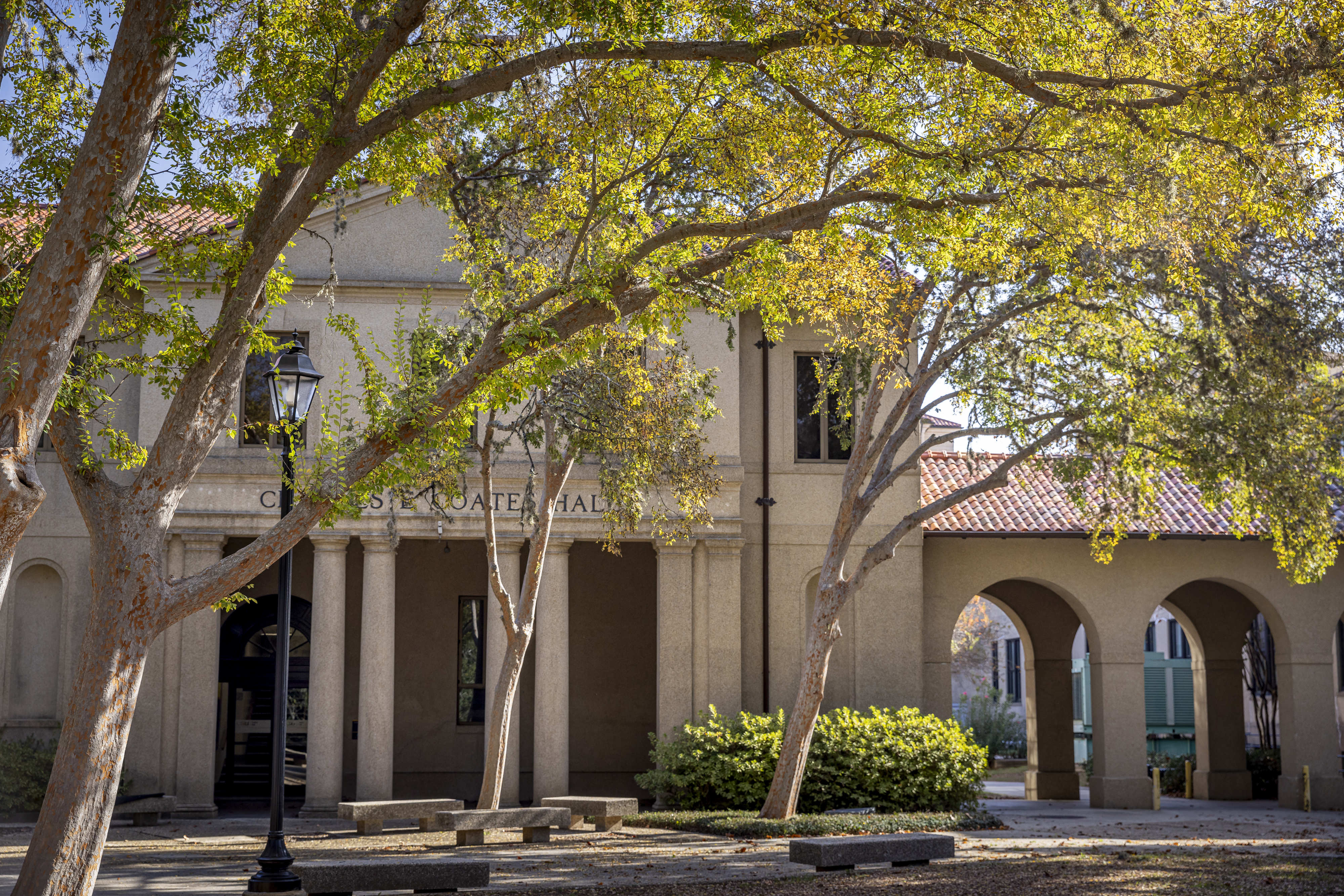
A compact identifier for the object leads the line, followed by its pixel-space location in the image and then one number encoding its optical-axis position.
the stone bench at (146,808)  17.47
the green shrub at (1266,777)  23.98
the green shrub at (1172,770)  25.45
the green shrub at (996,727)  36.50
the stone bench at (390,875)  9.41
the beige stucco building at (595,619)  18.92
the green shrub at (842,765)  17.42
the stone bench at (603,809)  15.67
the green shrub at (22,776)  17.44
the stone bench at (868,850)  11.33
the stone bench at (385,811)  15.02
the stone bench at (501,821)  13.91
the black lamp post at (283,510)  10.52
